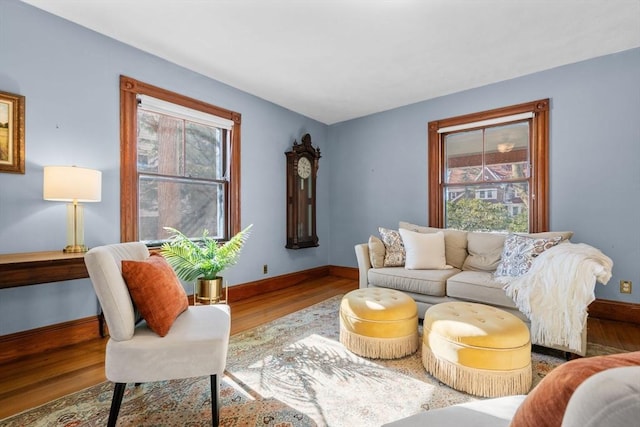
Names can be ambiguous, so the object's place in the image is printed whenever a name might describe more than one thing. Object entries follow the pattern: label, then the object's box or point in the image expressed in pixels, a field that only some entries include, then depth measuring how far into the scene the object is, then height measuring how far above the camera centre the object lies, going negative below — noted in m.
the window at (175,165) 2.80 +0.53
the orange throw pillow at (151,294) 1.46 -0.40
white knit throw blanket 1.96 -0.56
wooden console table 1.86 -0.36
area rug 1.52 -1.05
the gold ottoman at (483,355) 1.67 -0.82
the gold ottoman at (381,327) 2.12 -0.83
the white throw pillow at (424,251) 3.04 -0.39
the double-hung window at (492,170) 3.30 +0.53
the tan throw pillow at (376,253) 3.25 -0.44
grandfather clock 4.33 +0.30
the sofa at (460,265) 2.11 -0.51
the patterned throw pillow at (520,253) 2.52 -0.36
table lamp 2.16 +0.18
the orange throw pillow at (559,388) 0.43 -0.27
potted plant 2.50 -0.42
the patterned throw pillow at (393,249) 3.21 -0.39
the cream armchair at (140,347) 1.35 -0.63
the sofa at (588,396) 0.34 -0.24
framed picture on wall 2.17 +0.61
